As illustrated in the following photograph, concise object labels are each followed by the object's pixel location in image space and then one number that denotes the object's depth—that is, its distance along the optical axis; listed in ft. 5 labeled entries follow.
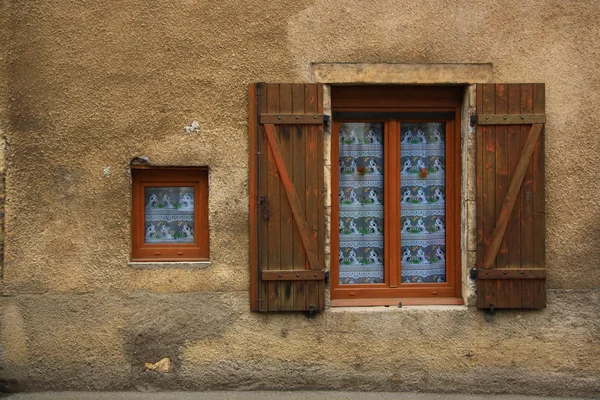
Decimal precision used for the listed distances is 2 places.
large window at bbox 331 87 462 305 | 15.89
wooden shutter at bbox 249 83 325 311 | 14.85
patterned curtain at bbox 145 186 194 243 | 15.51
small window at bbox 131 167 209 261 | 15.40
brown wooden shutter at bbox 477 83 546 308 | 15.05
